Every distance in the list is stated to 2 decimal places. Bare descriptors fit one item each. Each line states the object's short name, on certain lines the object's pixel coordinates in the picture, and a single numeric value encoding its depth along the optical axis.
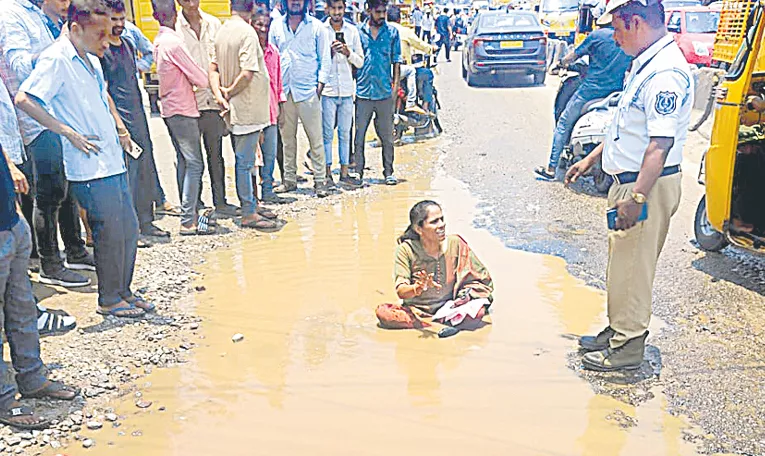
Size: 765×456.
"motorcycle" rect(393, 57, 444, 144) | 11.16
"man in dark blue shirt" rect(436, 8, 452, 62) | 26.39
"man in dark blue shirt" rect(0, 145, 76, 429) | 3.51
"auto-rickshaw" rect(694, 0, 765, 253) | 5.24
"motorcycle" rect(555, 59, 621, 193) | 7.99
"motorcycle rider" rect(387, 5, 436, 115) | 11.18
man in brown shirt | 6.64
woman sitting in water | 4.75
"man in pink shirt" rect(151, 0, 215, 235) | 6.43
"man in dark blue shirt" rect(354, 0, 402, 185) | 8.30
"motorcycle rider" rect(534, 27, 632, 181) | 7.91
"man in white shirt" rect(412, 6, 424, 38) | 24.58
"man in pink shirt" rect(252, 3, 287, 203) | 7.09
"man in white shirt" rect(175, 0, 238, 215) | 6.77
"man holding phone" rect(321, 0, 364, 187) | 8.15
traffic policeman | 3.65
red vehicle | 13.49
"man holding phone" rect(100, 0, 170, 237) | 6.08
